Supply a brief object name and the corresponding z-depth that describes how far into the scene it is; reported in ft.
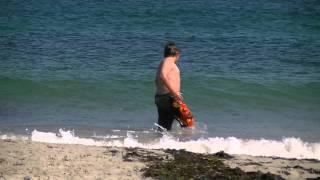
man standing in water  59.52
